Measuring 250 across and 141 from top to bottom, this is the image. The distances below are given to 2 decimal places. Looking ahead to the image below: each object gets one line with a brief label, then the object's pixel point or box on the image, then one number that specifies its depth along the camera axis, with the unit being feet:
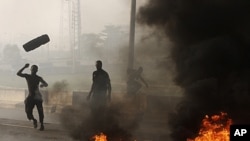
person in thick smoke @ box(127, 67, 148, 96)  45.70
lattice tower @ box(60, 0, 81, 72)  78.18
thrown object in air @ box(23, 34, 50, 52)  39.21
